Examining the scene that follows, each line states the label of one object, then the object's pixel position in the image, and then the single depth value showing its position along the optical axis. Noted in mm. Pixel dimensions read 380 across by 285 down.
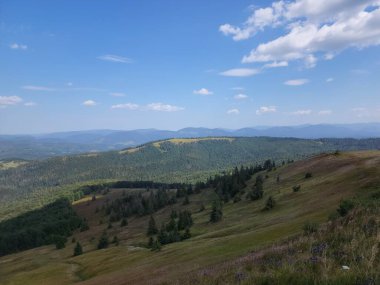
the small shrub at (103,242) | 123125
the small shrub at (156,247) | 65994
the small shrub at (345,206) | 28891
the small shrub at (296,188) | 87419
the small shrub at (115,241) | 121250
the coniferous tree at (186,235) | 82938
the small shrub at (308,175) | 106262
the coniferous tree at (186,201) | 170888
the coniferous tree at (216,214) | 96500
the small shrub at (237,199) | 119056
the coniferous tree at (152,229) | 116875
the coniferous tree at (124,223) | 173875
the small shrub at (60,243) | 156625
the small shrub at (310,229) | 20658
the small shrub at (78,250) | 119919
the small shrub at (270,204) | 78744
